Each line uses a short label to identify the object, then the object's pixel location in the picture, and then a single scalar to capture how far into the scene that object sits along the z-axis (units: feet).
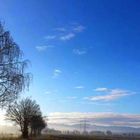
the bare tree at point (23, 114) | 112.47
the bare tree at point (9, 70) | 40.21
